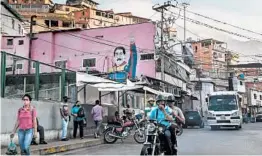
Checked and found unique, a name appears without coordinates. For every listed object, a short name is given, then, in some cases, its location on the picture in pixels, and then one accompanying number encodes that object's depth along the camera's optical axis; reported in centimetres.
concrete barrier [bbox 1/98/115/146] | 1166
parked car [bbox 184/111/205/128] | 3403
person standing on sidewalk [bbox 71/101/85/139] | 1622
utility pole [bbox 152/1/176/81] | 3339
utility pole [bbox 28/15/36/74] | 3601
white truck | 2727
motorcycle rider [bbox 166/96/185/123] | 878
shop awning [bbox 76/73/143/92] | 1673
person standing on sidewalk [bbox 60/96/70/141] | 1505
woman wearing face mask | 862
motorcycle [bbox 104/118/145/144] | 1622
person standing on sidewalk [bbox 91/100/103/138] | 1759
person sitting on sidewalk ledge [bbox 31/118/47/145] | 1341
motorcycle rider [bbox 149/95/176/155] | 820
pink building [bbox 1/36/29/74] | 4050
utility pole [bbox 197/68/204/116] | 5923
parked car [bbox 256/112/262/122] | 6020
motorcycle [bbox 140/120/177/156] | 776
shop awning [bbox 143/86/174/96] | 2146
